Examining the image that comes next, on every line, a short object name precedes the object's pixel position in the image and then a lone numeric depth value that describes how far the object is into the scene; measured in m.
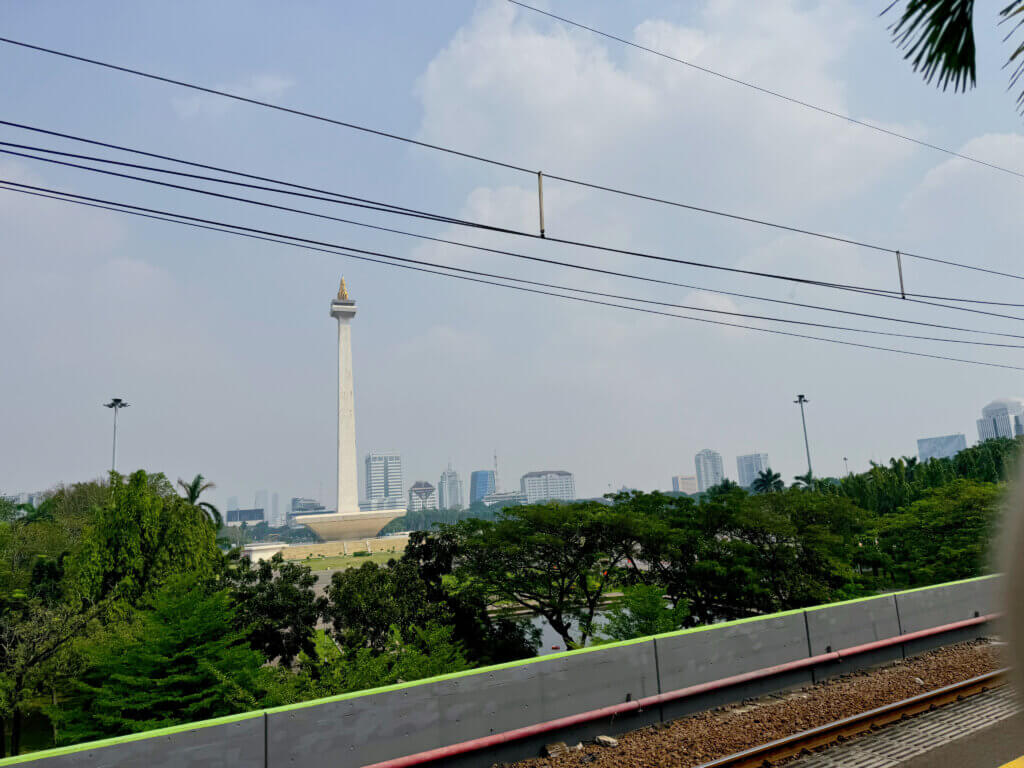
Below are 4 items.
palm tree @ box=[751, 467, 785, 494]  87.62
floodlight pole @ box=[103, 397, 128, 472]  70.19
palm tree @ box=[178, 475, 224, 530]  53.12
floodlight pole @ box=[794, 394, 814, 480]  78.26
